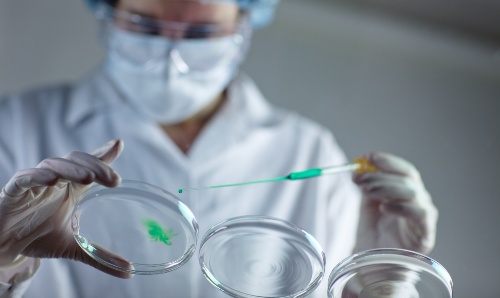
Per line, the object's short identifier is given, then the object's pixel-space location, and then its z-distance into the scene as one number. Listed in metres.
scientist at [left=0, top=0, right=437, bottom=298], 1.00
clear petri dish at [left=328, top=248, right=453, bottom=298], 0.98
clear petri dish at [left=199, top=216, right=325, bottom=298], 1.00
